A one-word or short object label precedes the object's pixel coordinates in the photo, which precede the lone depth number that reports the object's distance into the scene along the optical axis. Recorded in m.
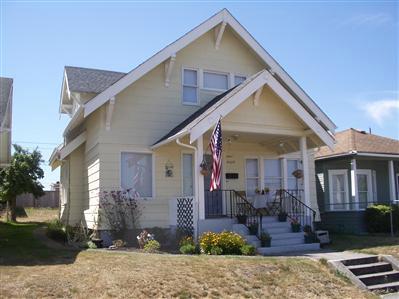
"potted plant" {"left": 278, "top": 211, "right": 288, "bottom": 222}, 15.86
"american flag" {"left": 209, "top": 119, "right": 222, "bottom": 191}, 13.16
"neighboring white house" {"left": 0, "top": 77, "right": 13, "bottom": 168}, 16.12
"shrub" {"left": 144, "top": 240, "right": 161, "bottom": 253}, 12.93
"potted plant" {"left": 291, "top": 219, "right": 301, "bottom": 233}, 15.12
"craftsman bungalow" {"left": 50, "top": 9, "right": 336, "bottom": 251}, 15.11
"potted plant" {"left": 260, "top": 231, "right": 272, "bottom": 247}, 13.75
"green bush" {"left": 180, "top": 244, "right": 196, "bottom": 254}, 12.59
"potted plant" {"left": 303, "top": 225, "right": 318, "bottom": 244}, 14.69
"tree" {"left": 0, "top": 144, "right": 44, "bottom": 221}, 28.45
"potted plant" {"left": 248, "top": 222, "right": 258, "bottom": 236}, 14.37
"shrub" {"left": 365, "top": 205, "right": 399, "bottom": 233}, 19.50
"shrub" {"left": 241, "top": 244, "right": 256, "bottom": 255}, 12.34
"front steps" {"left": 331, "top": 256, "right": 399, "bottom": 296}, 10.98
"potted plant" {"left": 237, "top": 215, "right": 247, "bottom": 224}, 14.89
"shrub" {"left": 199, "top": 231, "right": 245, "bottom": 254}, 12.28
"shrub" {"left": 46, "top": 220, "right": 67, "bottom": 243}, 16.48
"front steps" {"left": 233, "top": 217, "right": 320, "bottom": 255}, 13.71
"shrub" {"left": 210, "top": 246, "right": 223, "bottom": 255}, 12.09
